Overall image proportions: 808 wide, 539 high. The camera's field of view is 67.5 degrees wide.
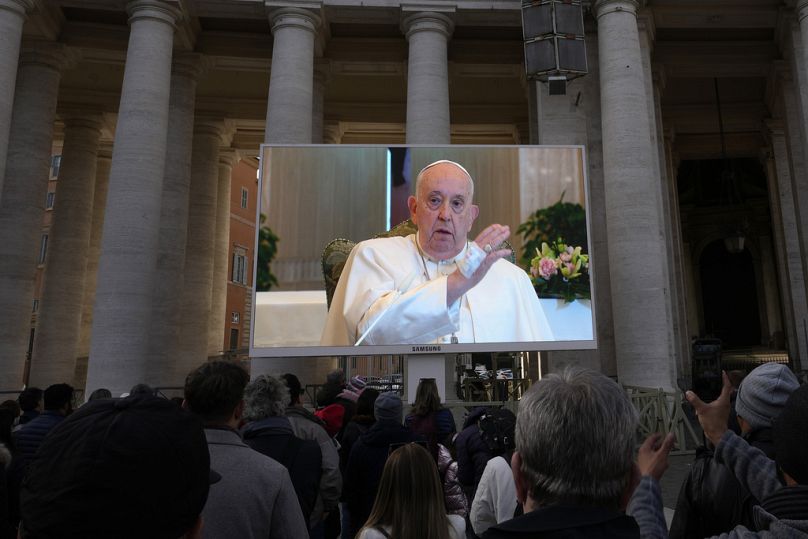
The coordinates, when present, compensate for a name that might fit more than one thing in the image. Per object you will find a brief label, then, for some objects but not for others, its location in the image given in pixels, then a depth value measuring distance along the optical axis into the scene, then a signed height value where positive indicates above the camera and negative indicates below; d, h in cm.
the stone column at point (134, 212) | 1405 +345
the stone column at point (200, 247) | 2091 +391
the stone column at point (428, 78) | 1557 +733
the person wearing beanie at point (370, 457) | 417 -69
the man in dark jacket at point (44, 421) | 455 -51
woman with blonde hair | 257 -63
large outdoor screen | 1198 +218
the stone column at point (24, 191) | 1655 +469
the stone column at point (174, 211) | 1795 +431
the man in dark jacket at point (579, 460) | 151 -28
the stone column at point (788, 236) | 2058 +425
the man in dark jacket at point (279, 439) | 366 -50
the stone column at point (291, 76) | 1523 +717
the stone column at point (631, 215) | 1373 +330
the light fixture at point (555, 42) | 1444 +753
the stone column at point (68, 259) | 1984 +334
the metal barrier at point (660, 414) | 1155 -111
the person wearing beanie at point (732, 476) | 243 -49
